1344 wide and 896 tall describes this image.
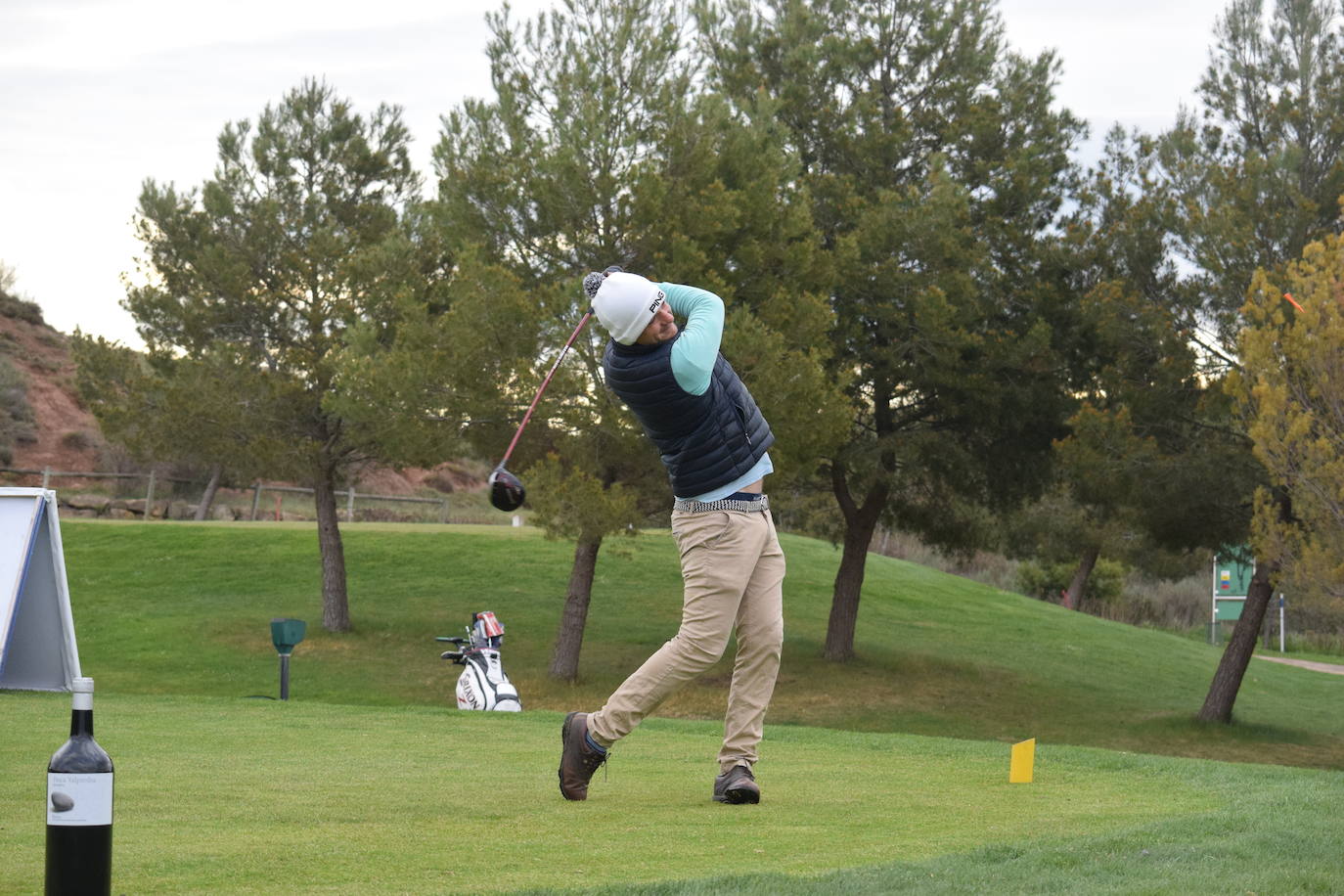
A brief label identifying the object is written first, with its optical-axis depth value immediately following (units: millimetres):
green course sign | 46844
